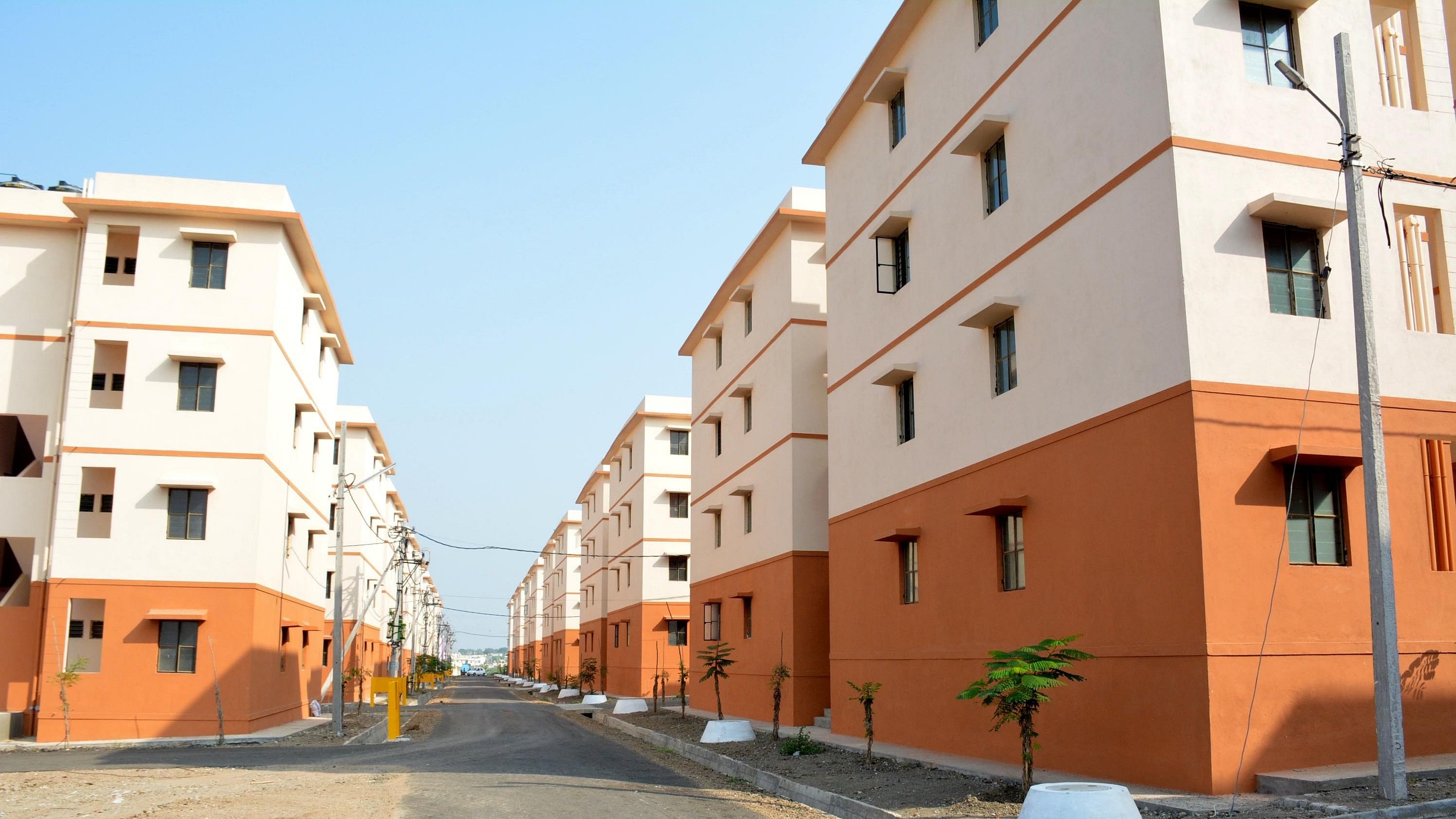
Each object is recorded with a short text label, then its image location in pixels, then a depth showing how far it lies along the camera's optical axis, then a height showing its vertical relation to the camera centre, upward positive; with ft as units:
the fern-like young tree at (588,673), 158.81 -9.58
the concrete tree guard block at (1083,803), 27.61 -5.00
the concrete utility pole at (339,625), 82.79 -1.31
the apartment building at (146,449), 74.79 +11.39
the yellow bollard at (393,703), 79.30 -6.93
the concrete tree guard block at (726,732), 65.05 -7.41
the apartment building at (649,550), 137.28 +7.62
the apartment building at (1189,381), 35.22 +8.20
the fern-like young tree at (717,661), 78.48 -3.90
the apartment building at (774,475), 76.13 +10.31
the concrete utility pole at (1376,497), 29.27 +2.98
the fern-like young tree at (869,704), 49.55 -4.51
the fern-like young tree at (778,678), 66.08 -4.69
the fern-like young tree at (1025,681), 35.58 -2.42
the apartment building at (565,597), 225.97 +2.32
